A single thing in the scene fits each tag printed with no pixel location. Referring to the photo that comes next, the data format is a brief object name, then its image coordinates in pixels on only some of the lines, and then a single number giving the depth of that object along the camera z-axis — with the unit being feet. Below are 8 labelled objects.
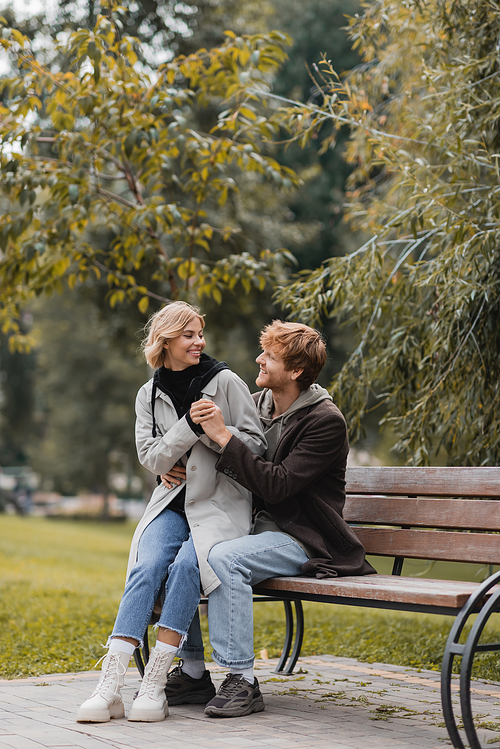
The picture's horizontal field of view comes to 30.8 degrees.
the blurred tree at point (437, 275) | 18.16
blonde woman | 12.54
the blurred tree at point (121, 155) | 20.58
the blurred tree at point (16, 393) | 114.62
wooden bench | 10.60
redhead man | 12.76
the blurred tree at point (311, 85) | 57.26
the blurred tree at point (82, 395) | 91.09
